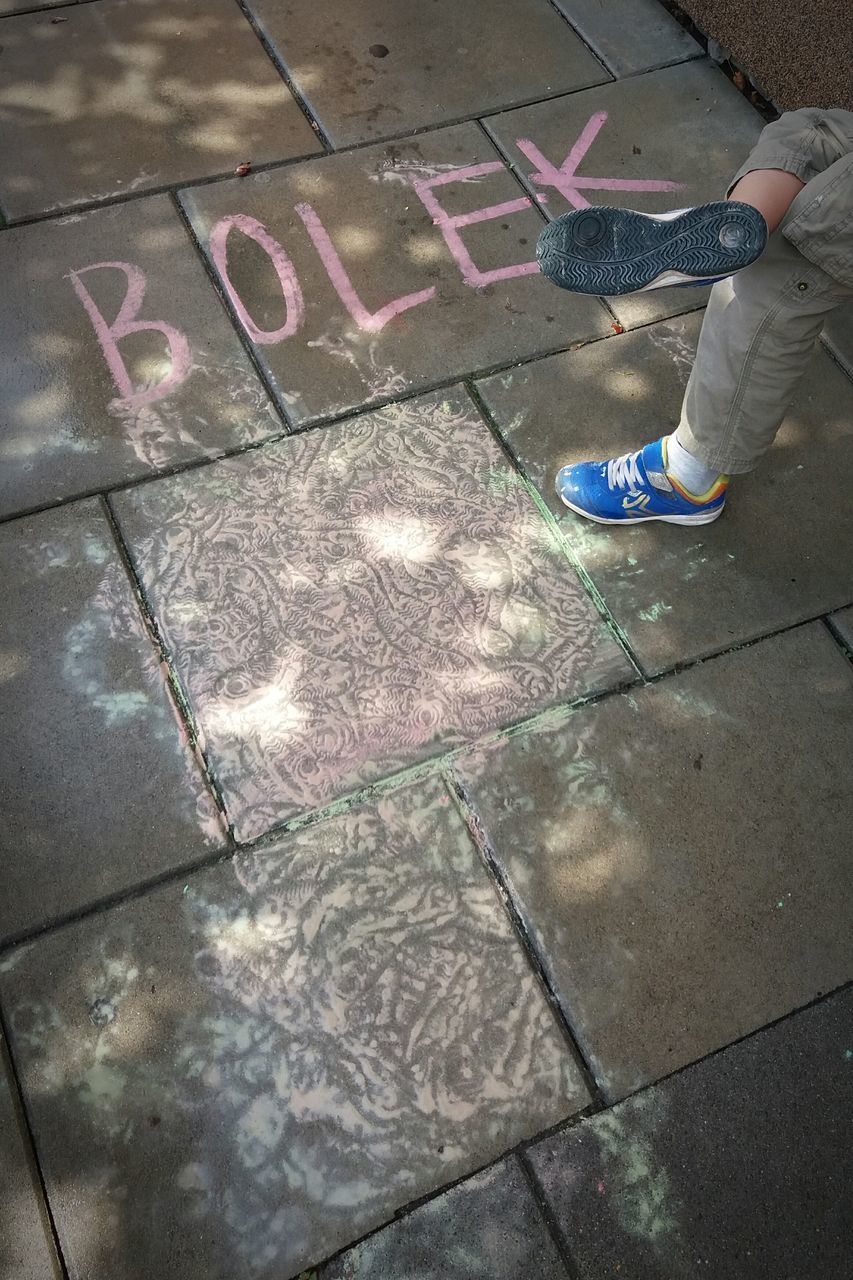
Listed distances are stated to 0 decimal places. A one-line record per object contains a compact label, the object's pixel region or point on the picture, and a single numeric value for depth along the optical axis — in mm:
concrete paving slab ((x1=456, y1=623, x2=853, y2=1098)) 1895
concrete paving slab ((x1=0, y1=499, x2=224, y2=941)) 1979
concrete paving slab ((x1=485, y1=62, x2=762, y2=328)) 2920
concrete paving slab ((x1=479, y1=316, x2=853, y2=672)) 2303
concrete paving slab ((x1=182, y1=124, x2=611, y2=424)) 2607
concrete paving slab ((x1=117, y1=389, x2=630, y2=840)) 2113
